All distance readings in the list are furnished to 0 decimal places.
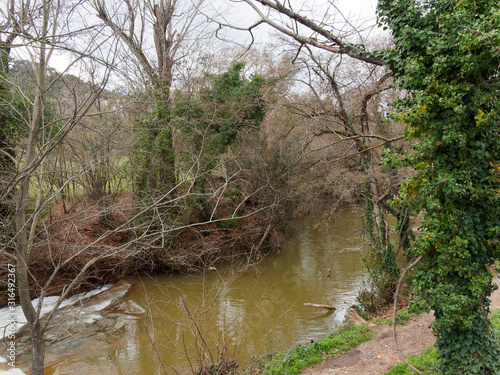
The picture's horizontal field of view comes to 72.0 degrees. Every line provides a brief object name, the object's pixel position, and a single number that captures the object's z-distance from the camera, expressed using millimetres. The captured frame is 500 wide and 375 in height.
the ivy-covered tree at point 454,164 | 4418
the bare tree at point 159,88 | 12891
